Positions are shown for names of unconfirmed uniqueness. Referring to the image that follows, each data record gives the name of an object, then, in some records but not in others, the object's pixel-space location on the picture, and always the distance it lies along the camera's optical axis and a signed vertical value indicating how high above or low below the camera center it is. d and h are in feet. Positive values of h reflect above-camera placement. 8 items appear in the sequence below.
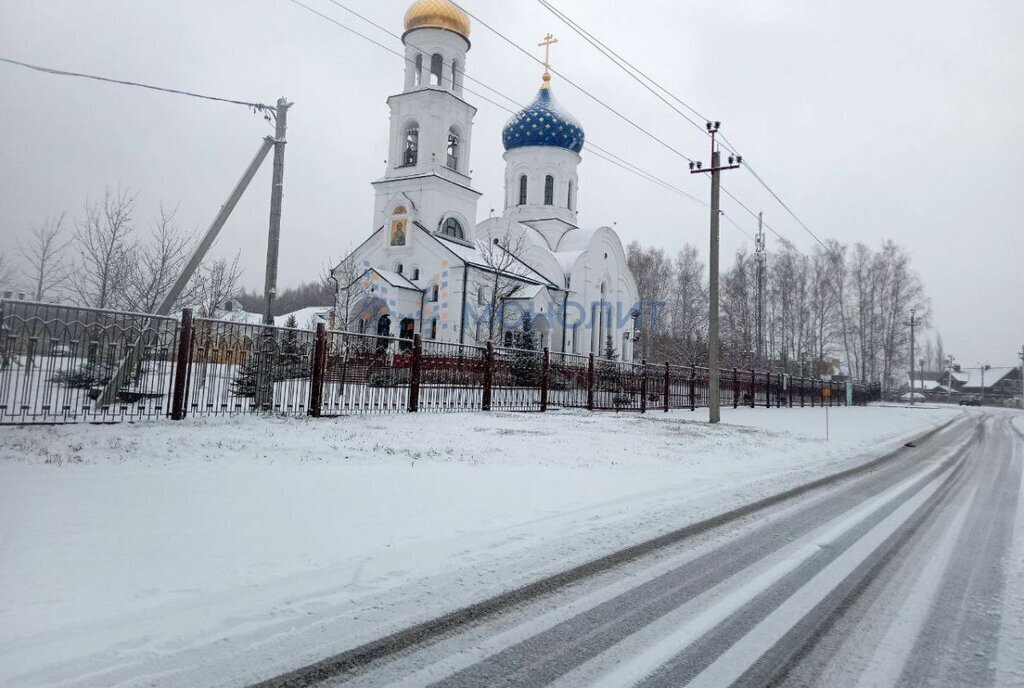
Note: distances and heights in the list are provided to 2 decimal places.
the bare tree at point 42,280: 43.50 +6.14
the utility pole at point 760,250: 110.42 +26.71
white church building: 93.45 +22.37
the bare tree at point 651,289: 158.30 +28.09
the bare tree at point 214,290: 54.95 +7.24
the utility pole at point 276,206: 39.32 +10.95
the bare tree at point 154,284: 50.88 +6.72
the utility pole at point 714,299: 47.75 +6.99
